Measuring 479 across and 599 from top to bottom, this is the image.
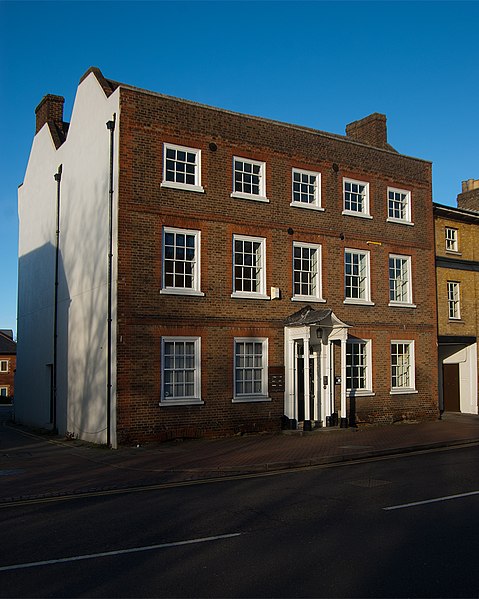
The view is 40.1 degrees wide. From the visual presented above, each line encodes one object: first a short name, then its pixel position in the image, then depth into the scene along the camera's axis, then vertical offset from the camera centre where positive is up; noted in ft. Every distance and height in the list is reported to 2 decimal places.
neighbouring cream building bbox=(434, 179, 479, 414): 89.04 +7.52
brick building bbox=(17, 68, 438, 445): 62.54 +9.15
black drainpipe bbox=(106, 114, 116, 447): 60.75 +7.71
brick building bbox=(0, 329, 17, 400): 229.04 -3.13
